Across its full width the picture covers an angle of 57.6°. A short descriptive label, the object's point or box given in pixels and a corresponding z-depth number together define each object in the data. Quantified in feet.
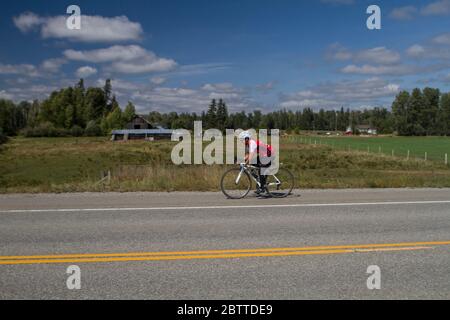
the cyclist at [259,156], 38.67
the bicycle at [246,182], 38.75
